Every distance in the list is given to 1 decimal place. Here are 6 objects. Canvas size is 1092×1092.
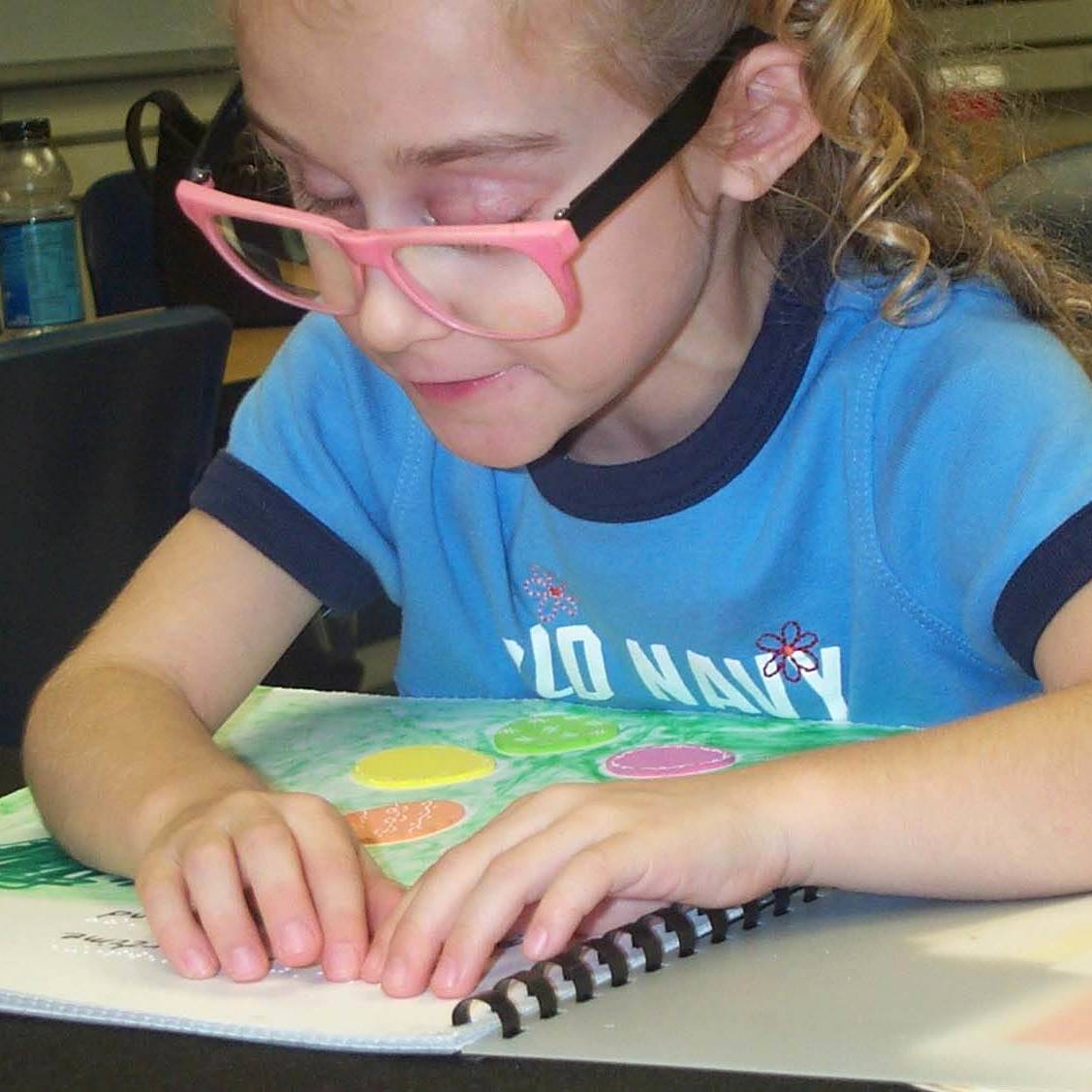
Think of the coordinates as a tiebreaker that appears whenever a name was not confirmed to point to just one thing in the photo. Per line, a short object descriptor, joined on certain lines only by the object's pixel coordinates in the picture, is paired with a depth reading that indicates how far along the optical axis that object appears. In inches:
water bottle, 79.2
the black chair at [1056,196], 52.4
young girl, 39.1
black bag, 87.9
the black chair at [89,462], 59.5
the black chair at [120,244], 97.9
